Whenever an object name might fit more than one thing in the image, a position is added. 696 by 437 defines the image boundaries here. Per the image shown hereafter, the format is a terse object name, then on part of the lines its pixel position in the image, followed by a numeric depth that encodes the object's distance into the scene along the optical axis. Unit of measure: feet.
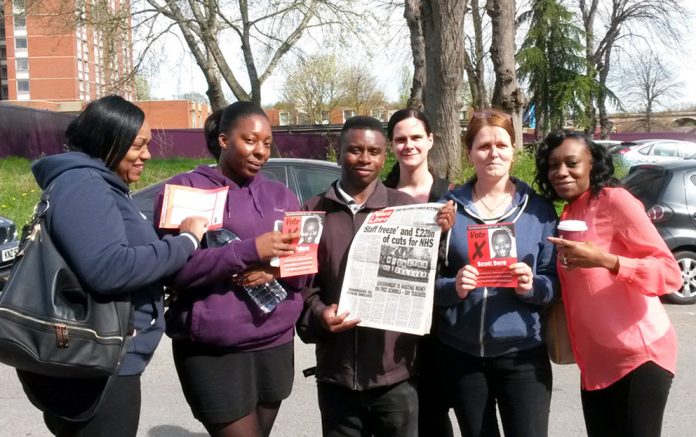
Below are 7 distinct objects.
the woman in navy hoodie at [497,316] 8.55
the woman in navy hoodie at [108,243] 6.93
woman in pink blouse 8.02
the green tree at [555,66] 60.80
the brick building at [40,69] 291.79
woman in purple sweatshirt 8.04
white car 70.23
